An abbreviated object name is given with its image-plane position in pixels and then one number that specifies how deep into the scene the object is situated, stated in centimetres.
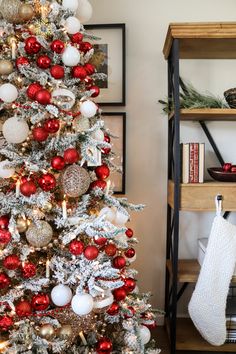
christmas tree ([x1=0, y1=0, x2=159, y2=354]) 129
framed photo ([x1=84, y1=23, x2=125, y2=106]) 215
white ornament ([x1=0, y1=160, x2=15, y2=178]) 129
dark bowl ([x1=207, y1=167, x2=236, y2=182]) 192
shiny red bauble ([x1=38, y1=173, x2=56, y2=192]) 129
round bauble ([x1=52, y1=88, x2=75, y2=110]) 131
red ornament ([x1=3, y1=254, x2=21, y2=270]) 126
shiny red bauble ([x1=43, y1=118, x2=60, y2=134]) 129
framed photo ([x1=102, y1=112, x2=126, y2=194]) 219
